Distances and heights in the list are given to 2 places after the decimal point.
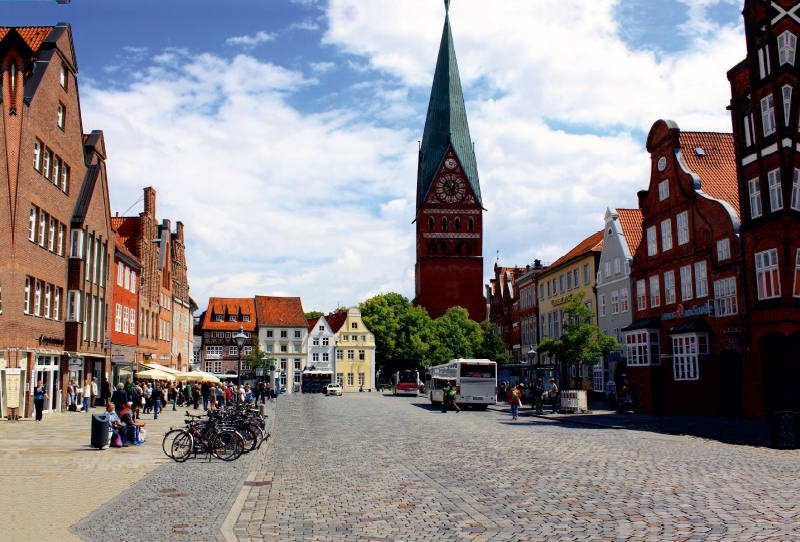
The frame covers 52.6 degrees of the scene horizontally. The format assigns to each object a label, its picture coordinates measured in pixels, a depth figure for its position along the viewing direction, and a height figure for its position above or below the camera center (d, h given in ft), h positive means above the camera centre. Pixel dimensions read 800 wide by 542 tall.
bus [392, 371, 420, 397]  268.62 -2.79
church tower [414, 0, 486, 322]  378.94 +79.81
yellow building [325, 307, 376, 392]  385.70 +10.57
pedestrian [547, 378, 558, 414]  137.90 -3.51
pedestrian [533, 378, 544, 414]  132.87 -3.78
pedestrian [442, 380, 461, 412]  153.69 -4.11
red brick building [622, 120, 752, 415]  117.60 +13.71
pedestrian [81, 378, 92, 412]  133.18 -2.22
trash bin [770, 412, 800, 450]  70.95 -5.30
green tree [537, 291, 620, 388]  137.80 +4.87
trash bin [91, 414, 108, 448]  70.68 -4.49
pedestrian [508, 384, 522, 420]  121.22 -3.66
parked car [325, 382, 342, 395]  293.84 -4.73
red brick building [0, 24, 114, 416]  110.32 +25.18
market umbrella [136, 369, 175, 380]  140.23 +0.92
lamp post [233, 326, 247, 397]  112.59 +5.66
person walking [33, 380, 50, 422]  108.68 -2.22
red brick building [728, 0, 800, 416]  100.89 +21.37
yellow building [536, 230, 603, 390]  188.65 +22.24
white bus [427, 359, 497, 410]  156.76 -1.45
